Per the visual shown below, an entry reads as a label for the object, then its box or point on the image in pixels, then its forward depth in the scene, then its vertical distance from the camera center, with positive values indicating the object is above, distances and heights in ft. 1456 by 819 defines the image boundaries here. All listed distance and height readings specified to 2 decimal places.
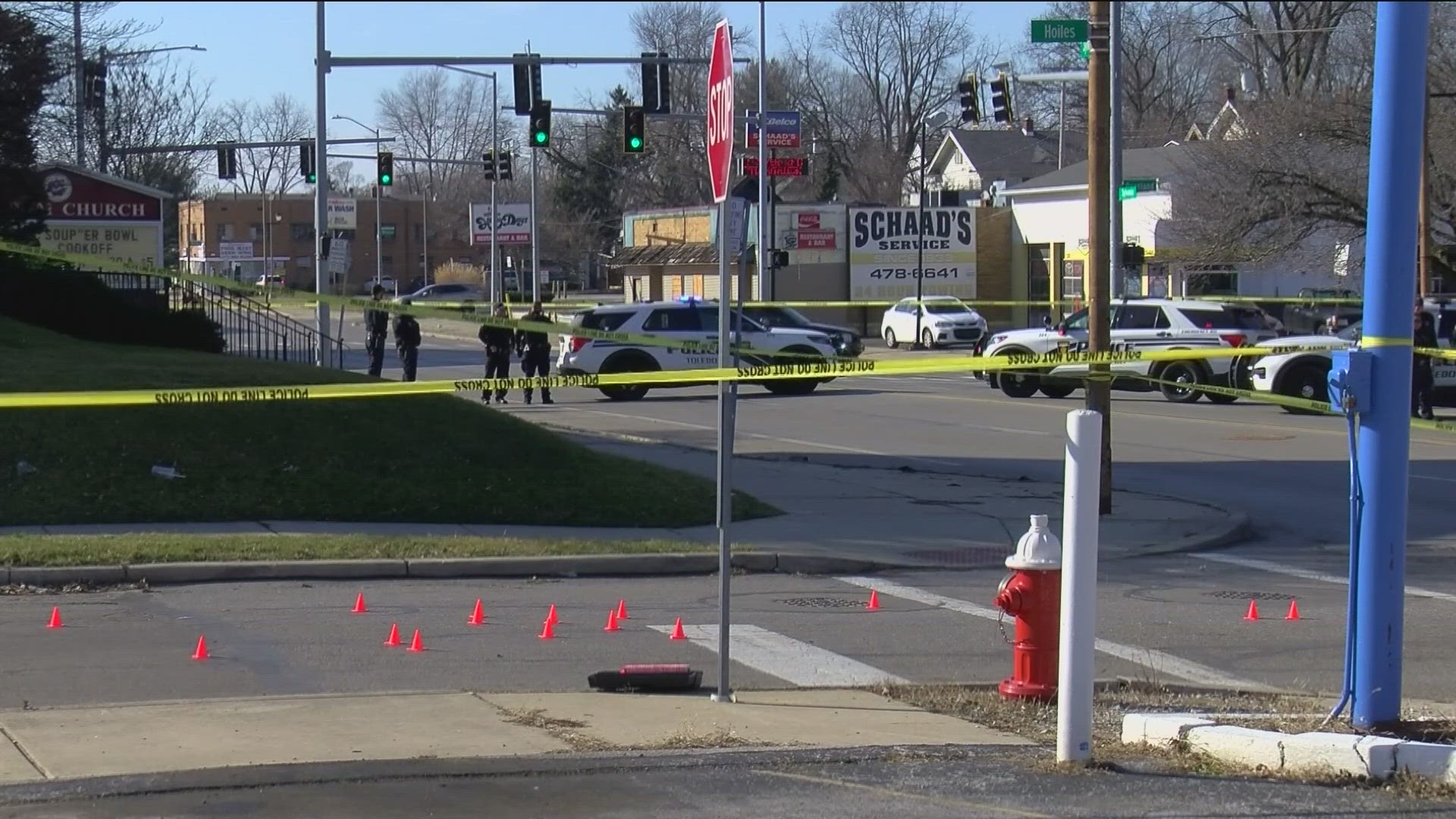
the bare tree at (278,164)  290.56 +25.63
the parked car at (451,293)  262.47 -1.02
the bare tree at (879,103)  281.74 +33.12
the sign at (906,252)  191.83 +4.29
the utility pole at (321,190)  100.00 +6.58
